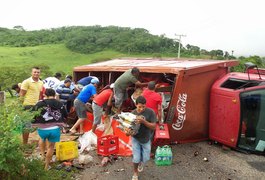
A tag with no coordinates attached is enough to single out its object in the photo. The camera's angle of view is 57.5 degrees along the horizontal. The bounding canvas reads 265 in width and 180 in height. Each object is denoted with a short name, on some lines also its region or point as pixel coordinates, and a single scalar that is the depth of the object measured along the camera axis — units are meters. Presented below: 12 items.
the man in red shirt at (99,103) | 6.10
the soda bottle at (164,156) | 4.95
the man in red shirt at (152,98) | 5.20
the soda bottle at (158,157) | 4.94
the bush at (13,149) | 3.44
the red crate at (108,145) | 5.23
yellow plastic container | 5.11
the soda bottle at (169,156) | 4.97
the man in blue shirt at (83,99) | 6.34
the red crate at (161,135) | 5.20
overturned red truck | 5.38
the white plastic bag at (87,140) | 5.71
